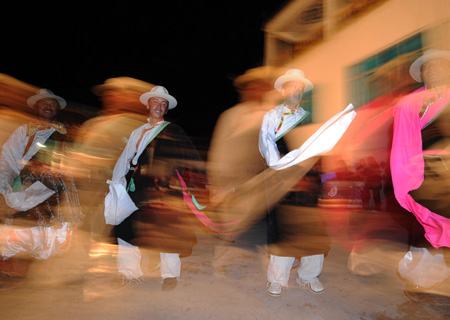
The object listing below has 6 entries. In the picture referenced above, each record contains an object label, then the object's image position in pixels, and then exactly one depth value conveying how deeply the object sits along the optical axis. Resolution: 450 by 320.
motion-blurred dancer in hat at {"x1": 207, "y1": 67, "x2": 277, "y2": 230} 2.70
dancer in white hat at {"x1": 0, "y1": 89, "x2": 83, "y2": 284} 2.83
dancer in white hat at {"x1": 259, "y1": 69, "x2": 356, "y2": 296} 2.40
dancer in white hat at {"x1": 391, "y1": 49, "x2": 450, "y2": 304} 2.14
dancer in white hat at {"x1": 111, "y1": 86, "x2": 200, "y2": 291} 2.56
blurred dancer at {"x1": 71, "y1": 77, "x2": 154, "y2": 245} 2.85
